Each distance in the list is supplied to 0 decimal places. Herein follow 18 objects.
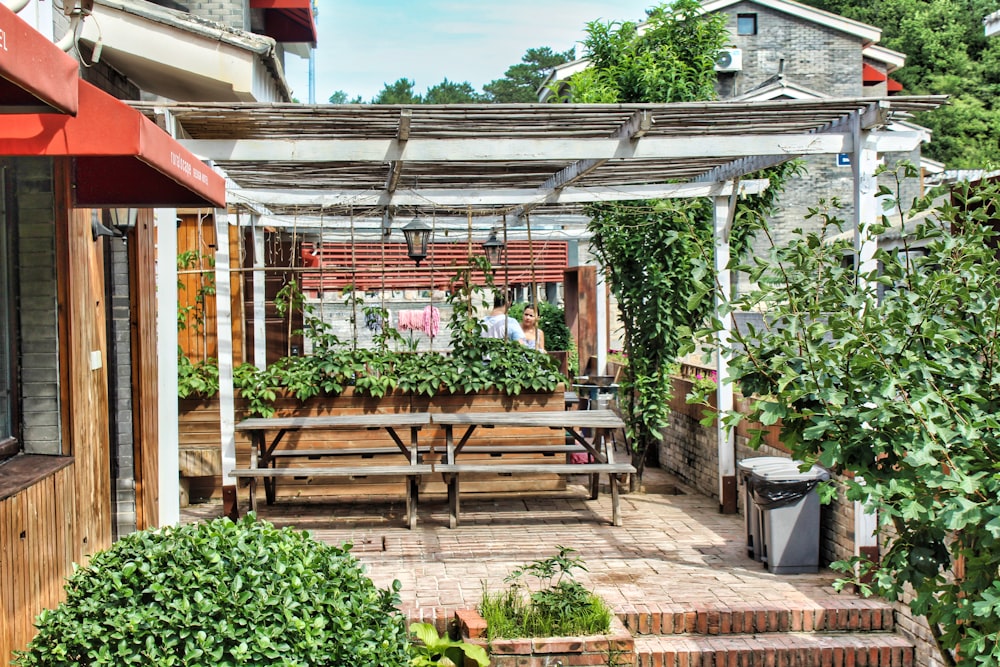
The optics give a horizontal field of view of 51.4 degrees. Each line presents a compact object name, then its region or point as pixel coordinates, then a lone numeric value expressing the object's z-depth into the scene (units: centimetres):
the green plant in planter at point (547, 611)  548
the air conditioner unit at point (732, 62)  3120
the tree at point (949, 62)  3803
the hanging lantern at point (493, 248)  1247
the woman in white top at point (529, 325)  1274
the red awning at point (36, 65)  249
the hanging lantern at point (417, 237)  1042
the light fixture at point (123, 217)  633
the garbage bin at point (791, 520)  696
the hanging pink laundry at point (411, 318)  2092
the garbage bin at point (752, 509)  721
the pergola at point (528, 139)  663
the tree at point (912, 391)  338
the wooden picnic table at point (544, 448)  848
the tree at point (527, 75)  6956
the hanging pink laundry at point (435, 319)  1480
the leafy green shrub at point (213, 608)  367
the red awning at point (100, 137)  365
